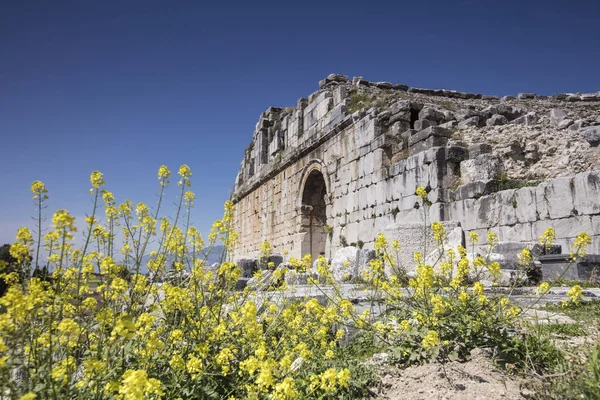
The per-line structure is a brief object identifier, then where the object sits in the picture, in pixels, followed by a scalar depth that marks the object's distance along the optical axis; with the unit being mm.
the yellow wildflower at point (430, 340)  2178
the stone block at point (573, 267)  4719
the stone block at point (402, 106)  8625
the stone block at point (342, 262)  6803
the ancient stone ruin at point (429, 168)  5793
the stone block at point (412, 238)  6339
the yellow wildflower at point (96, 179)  2340
